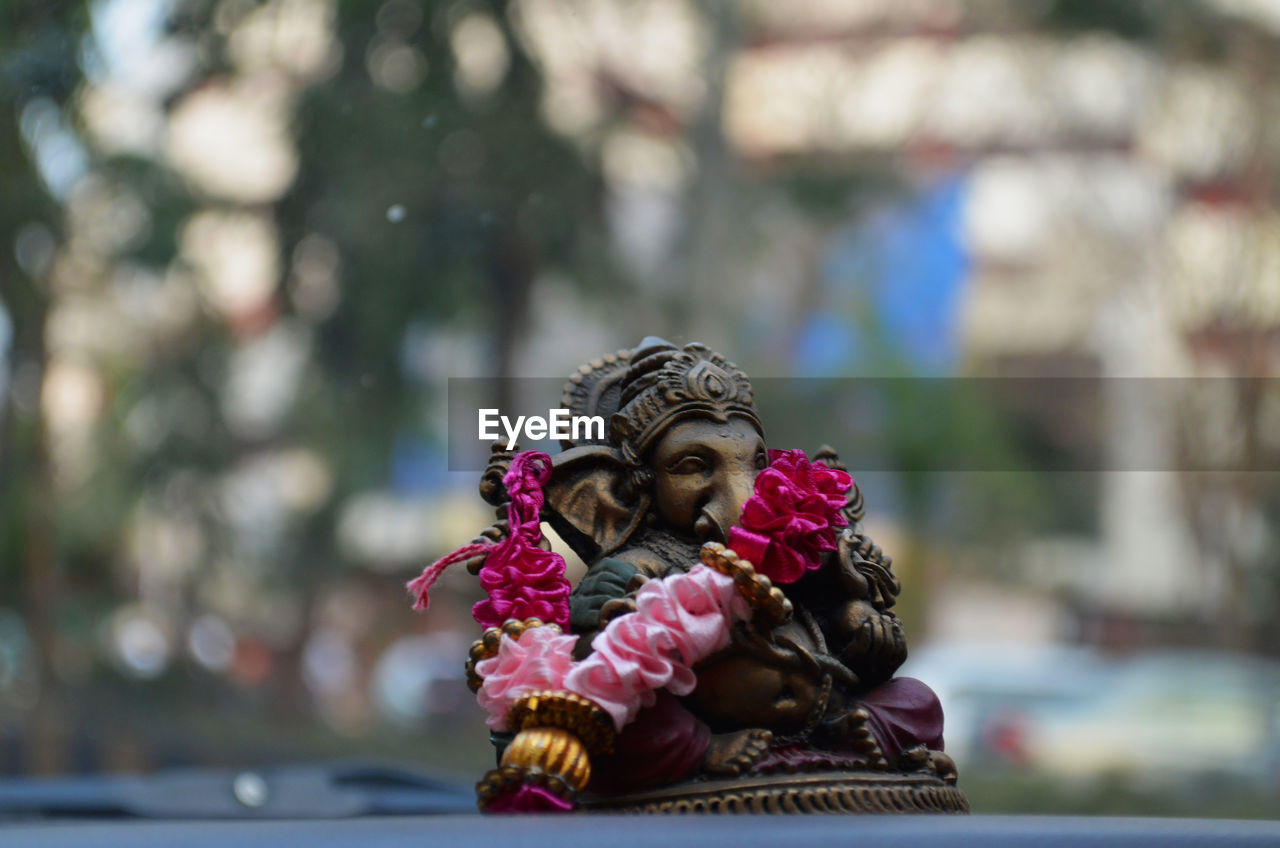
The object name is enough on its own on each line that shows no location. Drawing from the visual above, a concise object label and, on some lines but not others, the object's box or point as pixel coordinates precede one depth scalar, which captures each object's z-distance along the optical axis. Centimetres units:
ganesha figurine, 119
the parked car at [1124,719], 522
